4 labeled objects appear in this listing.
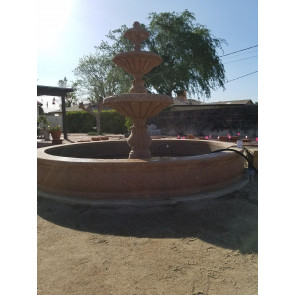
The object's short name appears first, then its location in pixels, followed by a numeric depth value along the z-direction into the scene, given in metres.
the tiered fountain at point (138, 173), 4.04
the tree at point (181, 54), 22.86
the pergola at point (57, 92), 16.59
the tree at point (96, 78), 36.06
